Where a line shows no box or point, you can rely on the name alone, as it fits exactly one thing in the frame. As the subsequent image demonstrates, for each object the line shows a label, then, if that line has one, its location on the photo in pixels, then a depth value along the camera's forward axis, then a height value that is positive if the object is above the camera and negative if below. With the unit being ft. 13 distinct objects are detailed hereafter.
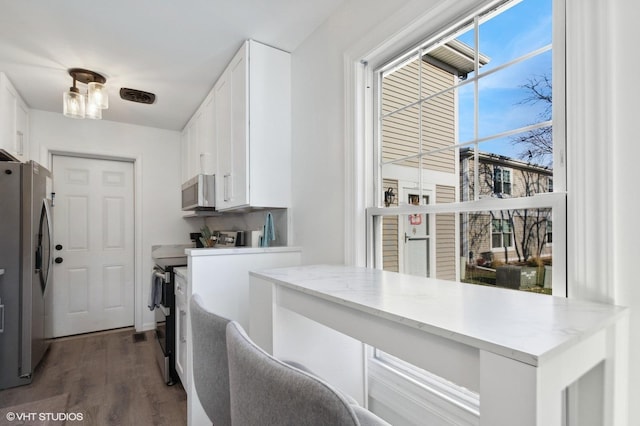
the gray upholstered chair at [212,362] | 3.03 -1.47
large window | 3.54 +0.83
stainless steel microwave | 9.06 +0.64
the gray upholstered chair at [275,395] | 1.61 -0.99
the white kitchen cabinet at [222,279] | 6.14 -1.28
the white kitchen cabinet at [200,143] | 9.50 +2.39
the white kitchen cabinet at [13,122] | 8.42 +2.65
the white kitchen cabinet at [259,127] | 7.07 +1.98
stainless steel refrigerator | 8.06 -1.49
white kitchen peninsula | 1.82 -0.86
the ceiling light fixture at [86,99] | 7.78 +2.81
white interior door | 11.85 -1.20
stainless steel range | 8.22 -2.55
